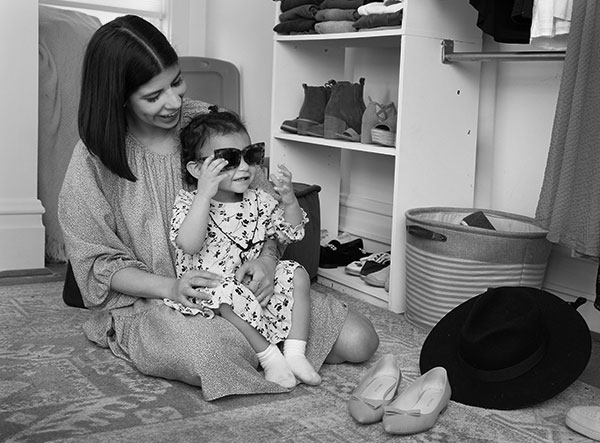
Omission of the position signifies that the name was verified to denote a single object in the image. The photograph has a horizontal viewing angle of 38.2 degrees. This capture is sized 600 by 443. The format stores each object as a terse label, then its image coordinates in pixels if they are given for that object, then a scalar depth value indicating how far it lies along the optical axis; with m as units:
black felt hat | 1.80
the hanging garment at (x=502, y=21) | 2.37
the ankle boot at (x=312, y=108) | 3.01
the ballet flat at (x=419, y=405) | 1.66
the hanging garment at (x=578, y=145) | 1.92
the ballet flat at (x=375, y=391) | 1.71
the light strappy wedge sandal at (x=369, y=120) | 2.76
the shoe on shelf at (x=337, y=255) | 3.04
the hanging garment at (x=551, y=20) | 2.03
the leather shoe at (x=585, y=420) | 1.68
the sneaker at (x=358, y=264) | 2.90
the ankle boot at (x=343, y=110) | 2.88
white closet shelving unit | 2.55
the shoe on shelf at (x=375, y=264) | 2.84
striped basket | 2.32
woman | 1.88
